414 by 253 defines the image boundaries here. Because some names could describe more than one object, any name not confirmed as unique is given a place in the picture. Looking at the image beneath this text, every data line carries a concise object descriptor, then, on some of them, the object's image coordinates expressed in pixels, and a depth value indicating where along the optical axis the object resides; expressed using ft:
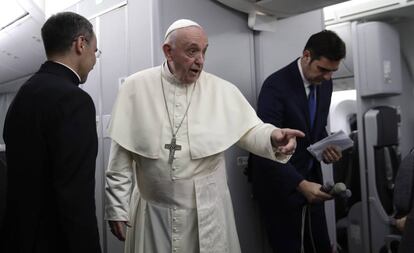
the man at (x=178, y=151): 6.79
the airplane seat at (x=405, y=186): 5.86
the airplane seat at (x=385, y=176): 13.41
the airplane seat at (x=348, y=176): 15.49
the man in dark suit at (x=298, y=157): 8.38
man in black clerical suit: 5.47
